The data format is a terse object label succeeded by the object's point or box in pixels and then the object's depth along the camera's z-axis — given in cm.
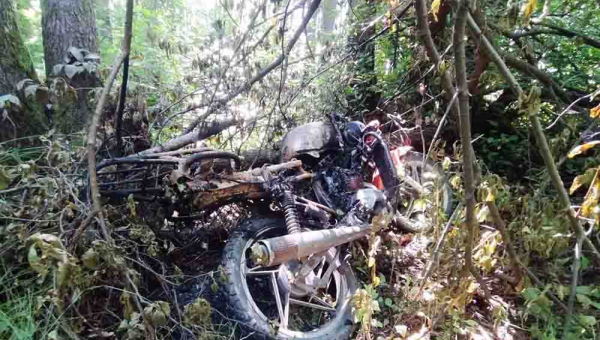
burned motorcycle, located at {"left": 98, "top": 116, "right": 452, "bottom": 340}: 239
